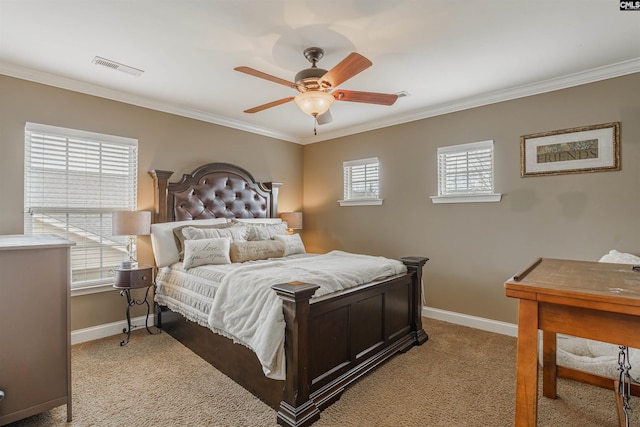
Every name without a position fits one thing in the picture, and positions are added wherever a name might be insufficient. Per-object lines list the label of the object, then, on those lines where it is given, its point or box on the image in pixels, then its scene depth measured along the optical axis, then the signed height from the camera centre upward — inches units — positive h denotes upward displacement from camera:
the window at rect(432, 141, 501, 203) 140.7 +19.5
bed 76.5 -33.0
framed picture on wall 112.3 +24.4
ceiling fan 82.4 +37.2
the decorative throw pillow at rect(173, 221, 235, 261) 132.9 -9.7
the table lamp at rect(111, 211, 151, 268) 123.2 -3.5
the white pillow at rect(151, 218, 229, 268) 131.1 -12.4
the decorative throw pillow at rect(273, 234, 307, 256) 150.2 -14.0
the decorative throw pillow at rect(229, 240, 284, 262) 131.3 -15.1
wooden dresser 70.0 -25.9
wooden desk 43.6 -14.0
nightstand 119.3 -24.8
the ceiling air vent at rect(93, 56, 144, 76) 105.9 +51.6
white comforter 76.6 -22.0
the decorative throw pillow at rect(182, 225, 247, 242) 131.1 -7.6
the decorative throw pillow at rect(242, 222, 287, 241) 151.3 -8.0
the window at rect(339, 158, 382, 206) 178.1 +19.0
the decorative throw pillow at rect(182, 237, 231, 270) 120.4 -14.4
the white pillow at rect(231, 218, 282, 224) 165.9 -2.7
